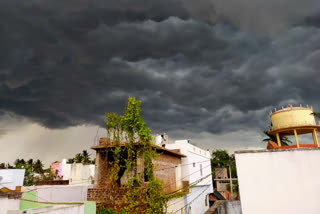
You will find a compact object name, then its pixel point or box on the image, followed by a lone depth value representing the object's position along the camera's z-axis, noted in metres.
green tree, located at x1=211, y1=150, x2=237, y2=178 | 60.78
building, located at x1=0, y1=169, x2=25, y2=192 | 29.70
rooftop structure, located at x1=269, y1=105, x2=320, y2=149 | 15.48
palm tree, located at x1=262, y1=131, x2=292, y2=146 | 35.81
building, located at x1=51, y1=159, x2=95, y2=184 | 34.56
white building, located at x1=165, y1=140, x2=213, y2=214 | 22.27
